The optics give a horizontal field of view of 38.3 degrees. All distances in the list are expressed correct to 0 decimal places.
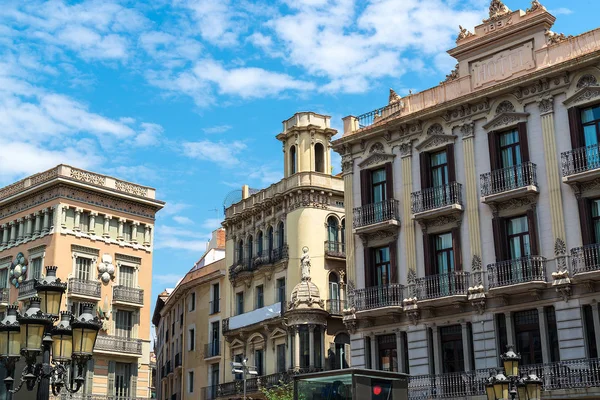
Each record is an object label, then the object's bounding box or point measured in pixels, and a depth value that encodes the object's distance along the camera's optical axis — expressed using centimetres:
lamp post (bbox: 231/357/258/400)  4008
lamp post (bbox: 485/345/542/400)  2317
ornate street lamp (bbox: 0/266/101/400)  1511
